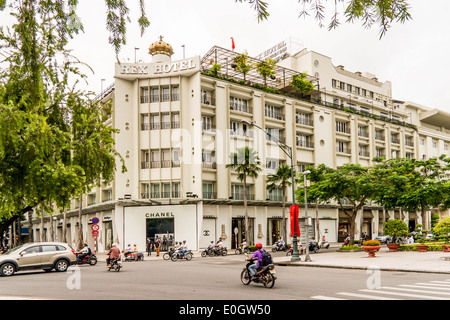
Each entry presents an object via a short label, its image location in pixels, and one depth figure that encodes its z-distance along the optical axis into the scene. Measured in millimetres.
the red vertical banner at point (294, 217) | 28047
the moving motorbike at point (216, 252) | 37156
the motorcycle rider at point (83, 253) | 28666
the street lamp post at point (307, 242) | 27172
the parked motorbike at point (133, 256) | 32781
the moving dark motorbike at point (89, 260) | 28634
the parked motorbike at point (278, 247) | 41156
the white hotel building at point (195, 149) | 45000
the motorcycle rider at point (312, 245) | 38844
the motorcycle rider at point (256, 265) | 14797
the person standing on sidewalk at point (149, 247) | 41062
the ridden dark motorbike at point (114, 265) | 22281
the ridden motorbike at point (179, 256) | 32281
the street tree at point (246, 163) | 43812
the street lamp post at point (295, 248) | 27977
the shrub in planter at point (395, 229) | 33625
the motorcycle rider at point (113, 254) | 22312
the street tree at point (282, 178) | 46281
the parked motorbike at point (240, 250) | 39188
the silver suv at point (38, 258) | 20797
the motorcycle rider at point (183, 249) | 32469
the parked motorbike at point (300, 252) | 35031
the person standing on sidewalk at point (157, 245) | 39906
